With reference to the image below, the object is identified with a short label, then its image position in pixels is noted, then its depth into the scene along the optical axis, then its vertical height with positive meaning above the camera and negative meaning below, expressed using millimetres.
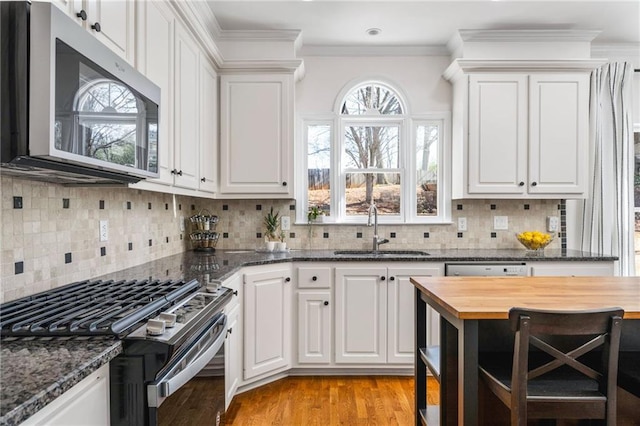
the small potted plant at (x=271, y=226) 3424 -118
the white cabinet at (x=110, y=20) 1380 +716
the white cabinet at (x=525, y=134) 3230 +624
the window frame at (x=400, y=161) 3572 +468
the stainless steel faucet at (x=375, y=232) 3377 -166
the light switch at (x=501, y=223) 3537 -91
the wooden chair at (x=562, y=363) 1284 -504
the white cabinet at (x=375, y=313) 2951 -730
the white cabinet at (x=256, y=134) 3207 +612
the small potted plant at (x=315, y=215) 3479 -25
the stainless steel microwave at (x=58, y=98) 1067 +326
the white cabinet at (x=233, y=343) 2273 -777
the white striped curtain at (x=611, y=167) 3436 +386
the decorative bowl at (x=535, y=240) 3166 -219
